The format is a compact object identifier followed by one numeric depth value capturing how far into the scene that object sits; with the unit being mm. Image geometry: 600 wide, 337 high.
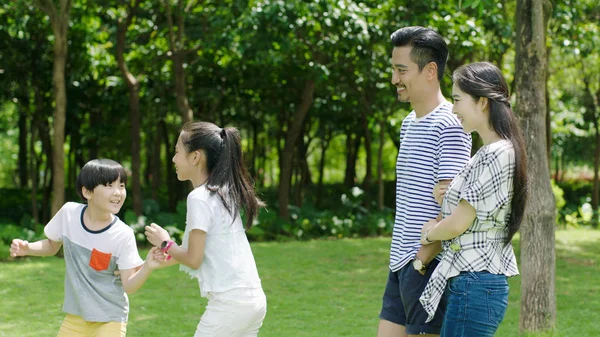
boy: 3652
